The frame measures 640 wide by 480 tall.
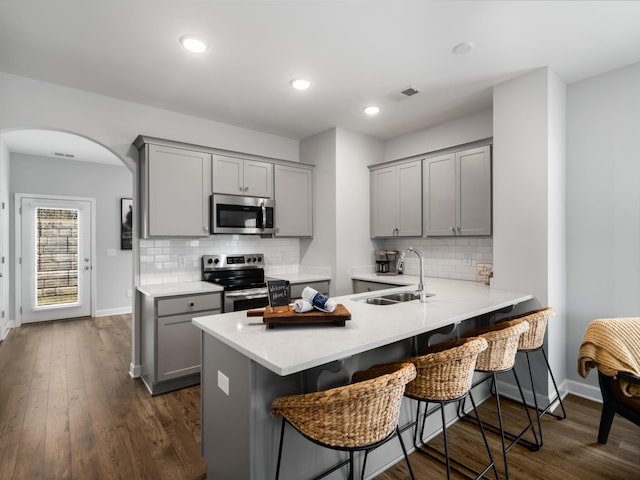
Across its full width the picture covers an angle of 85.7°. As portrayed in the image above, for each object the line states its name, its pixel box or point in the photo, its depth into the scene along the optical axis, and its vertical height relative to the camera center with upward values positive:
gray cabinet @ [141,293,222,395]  3.03 -0.88
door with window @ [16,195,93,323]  5.58 -0.24
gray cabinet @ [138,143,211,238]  3.27 +0.51
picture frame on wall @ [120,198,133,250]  6.35 +0.35
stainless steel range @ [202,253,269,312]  3.44 -0.40
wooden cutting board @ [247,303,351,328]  1.76 -0.39
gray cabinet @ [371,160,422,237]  4.01 +0.51
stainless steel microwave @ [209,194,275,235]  3.66 +0.31
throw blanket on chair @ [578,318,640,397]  2.04 -0.67
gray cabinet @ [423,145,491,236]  3.38 +0.51
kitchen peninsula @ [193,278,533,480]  1.51 -0.65
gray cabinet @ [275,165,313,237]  4.20 +0.52
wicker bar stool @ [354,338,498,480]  1.59 -0.63
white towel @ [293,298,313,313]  1.83 -0.34
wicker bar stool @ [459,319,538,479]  1.92 -0.63
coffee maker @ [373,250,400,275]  4.43 -0.25
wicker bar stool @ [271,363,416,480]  1.27 -0.66
